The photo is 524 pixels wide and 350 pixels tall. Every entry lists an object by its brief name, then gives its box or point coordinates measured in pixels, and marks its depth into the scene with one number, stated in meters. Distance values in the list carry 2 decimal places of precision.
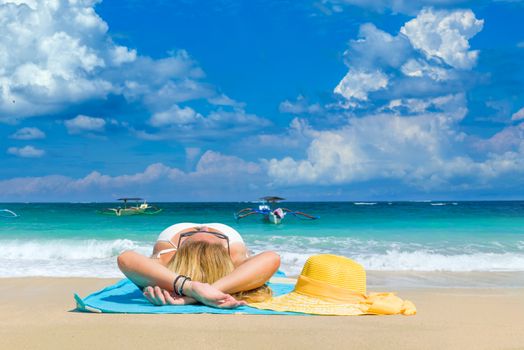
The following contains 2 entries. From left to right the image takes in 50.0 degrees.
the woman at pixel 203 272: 4.89
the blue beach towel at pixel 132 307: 4.84
